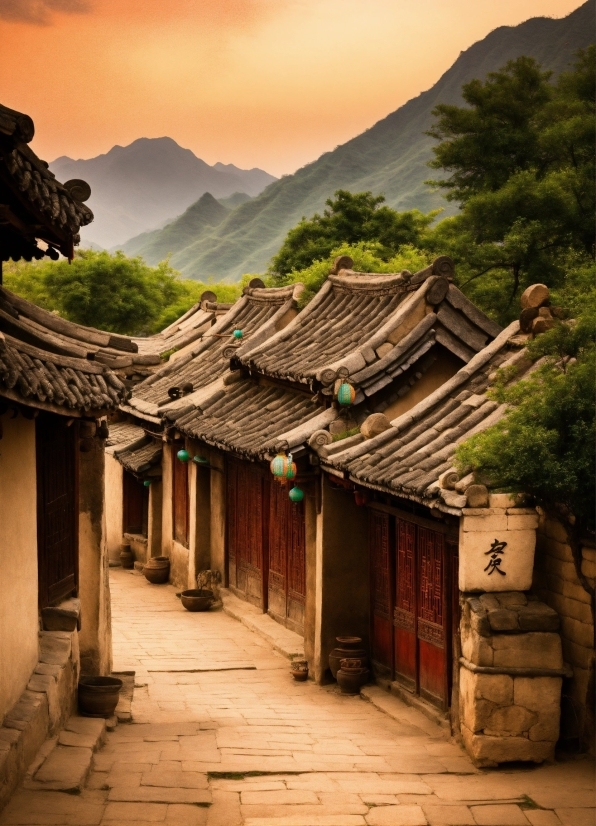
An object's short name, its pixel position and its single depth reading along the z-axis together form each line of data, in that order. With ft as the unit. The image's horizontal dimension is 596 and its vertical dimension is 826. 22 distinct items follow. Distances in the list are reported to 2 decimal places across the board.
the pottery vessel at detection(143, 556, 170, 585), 77.15
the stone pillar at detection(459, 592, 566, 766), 35.04
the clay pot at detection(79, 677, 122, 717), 39.58
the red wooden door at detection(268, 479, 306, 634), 56.70
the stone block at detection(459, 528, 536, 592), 35.35
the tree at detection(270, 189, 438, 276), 121.60
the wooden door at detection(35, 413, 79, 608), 37.68
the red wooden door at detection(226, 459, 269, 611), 62.13
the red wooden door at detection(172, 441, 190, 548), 75.25
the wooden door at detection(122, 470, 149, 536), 87.81
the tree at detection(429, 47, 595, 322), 77.15
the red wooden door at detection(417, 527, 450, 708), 41.09
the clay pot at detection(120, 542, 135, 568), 85.33
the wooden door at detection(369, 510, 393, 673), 46.91
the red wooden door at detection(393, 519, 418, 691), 44.14
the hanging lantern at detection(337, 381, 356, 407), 48.44
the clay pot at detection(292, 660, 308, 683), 50.01
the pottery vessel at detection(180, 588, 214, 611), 66.49
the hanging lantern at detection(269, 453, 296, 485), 47.47
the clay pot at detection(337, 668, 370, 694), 47.39
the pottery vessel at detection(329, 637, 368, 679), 48.01
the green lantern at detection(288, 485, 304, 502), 50.47
